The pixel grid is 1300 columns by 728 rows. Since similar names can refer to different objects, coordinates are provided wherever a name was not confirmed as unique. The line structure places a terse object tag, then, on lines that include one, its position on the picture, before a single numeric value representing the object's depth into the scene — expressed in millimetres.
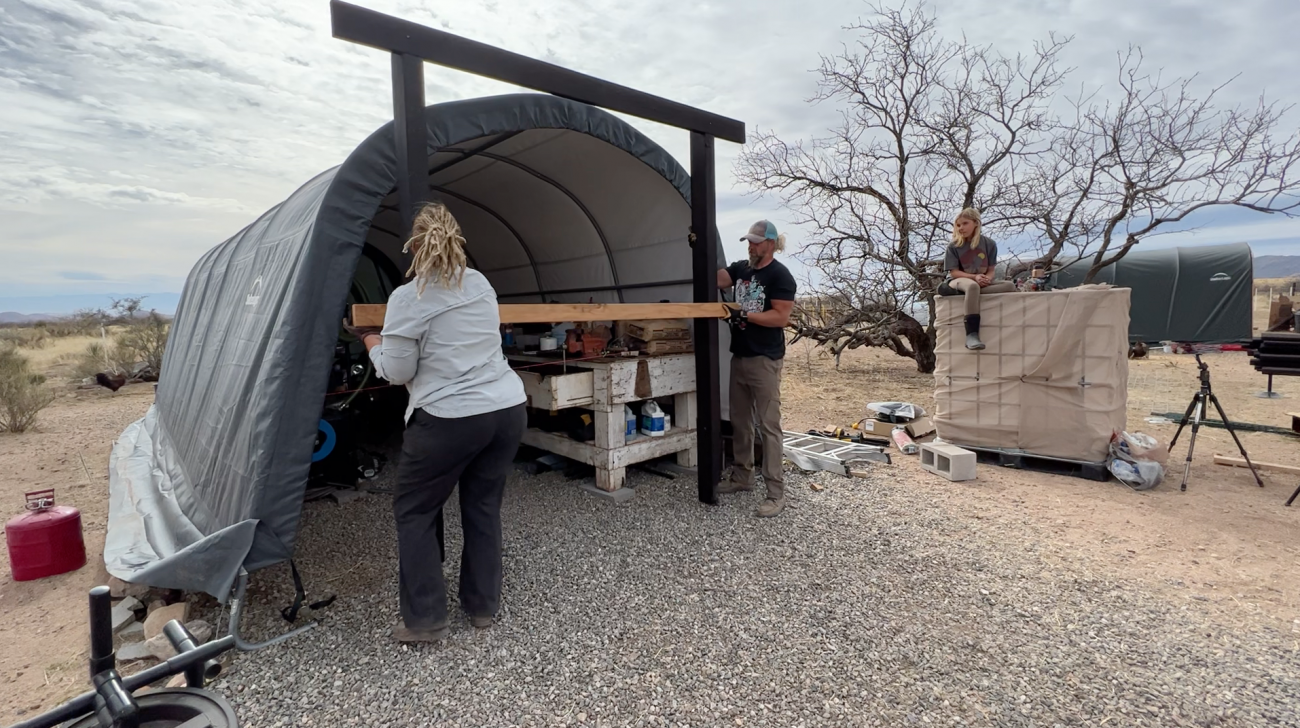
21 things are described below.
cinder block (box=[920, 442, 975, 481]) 5516
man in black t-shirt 4523
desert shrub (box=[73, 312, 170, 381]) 13945
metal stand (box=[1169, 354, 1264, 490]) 5104
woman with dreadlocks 2650
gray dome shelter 3045
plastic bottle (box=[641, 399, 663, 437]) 5316
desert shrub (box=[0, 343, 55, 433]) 8719
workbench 4863
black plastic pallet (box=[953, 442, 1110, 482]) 5473
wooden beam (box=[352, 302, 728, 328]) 2971
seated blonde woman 5910
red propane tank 3910
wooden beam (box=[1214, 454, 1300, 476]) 5734
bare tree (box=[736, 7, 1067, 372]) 10578
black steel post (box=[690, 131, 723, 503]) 4676
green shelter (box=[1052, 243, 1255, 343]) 14273
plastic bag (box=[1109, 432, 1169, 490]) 5168
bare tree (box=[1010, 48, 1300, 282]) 8773
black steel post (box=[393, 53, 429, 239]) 3111
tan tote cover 5391
